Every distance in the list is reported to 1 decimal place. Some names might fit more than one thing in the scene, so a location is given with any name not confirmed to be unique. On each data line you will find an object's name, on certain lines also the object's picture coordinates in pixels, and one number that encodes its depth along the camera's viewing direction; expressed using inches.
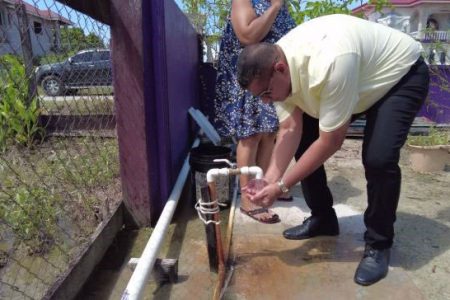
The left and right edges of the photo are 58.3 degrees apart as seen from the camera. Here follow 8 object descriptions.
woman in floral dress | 95.7
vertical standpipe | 74.9
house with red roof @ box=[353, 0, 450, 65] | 911.0
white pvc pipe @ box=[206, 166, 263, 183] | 74.9
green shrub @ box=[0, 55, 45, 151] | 165.5
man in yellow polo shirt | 65.8
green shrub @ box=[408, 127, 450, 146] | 149.9
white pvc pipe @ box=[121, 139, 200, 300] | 61.9
